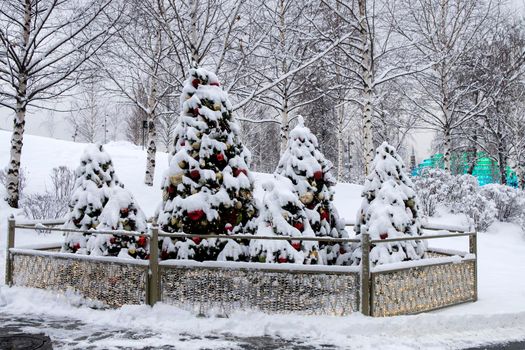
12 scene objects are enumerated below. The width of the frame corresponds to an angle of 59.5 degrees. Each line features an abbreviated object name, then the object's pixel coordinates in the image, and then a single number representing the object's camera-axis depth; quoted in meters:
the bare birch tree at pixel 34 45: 13.98
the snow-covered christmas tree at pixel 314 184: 8.24
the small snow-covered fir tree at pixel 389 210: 8.04
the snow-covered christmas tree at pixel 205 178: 7.66
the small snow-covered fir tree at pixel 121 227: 8.15
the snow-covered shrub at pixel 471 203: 15.98
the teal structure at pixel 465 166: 33.79
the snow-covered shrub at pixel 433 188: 17.77
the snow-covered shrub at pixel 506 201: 16.94
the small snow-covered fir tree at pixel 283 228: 7.44
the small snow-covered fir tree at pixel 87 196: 8.58
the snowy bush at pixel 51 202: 13.53
